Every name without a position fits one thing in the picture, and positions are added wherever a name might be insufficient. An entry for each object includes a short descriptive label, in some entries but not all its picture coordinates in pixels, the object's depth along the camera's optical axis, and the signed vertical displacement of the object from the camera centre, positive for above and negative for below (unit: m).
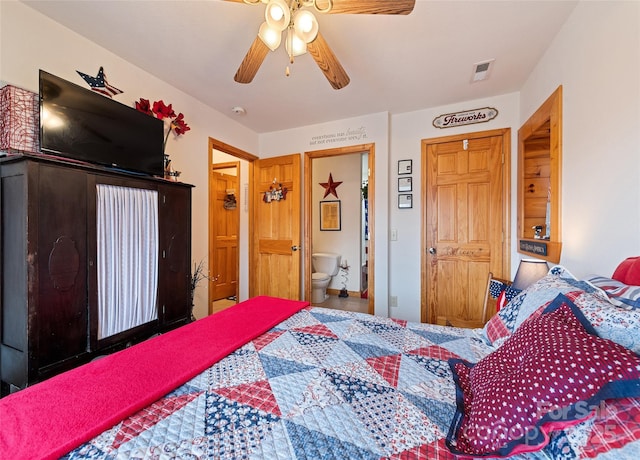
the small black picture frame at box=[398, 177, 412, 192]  3.11 +0.51
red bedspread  0.67 -0.53
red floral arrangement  2.27 +1.01
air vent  2.22 +1.36
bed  0.57 -0.54
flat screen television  1.57 +0.66
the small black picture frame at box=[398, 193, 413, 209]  3.10 +0.32
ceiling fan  1.31 +1.08
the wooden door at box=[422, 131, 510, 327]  2.79 +0.05
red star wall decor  4.77 +0.73
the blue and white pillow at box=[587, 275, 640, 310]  0.81 -0.22
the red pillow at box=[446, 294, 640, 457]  0.55 -0.36
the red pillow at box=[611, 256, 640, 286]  0.99 -0.17
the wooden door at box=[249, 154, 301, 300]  3.51 -0.05
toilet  4.23 -0.75
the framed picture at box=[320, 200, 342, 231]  4.78 +0.20
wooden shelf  1.85 +0.40
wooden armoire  1.34 -0.22
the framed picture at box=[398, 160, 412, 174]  3.12 +0.71
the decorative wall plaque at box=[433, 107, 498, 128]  2.81 +1.19
